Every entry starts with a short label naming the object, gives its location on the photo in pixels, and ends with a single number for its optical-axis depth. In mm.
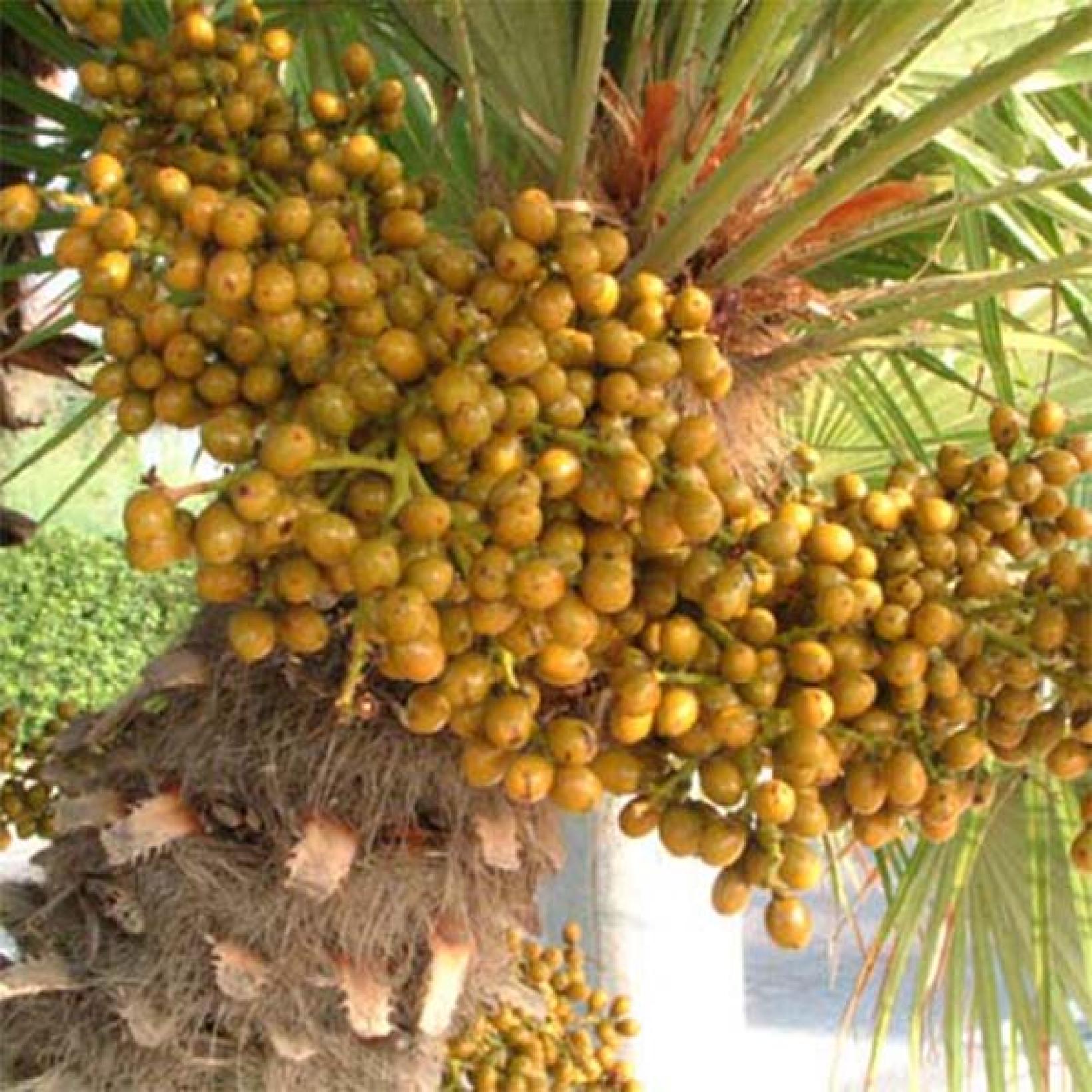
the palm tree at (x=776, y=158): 923
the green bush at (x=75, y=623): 6461
